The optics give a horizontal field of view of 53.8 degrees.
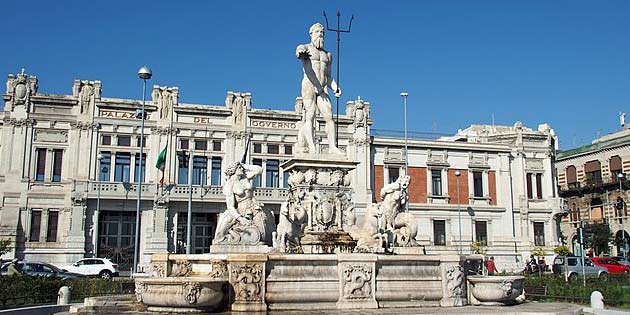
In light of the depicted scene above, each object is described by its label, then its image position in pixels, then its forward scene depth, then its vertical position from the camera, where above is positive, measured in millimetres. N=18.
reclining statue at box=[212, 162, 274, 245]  14305 +727
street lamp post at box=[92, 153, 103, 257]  44725 +1820
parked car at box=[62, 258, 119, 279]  36153 -1303
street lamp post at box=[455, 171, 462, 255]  51759 +2888
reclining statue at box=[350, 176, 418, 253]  14695 +592
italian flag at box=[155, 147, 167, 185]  39275 +5456
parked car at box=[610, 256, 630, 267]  41991 -876
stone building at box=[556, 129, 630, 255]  60719 +6340
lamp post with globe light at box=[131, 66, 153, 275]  28141 +7742
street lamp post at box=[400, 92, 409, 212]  49500 +7378
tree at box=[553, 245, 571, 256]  48219 -284
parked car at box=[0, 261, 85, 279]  31403 -1223
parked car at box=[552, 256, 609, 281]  36906 -1256
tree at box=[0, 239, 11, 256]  38669 -57
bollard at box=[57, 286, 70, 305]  17578 -1408
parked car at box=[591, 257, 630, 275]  38500 -1103
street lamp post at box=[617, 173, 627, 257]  57919 +1535
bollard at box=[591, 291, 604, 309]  17312 -1485
